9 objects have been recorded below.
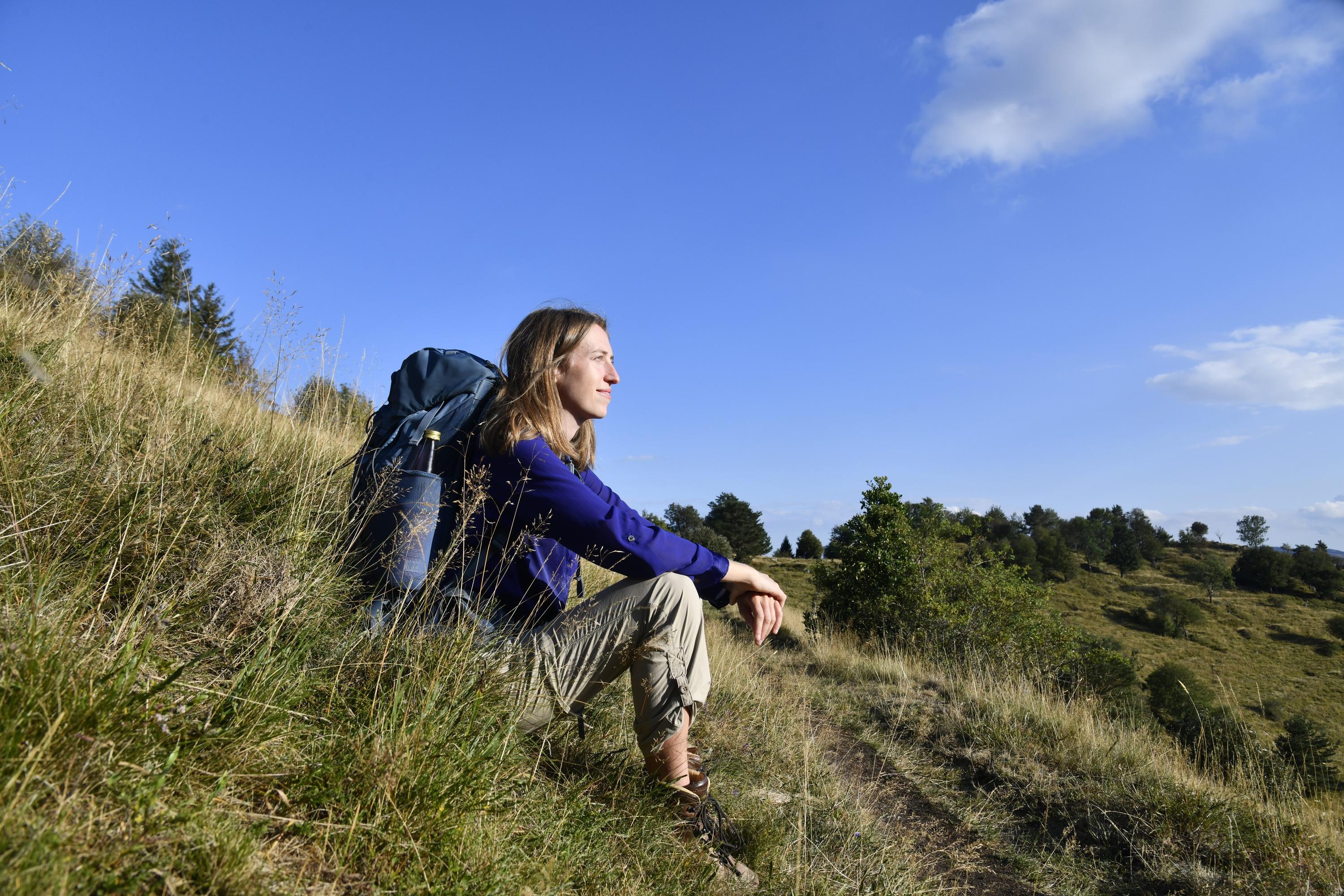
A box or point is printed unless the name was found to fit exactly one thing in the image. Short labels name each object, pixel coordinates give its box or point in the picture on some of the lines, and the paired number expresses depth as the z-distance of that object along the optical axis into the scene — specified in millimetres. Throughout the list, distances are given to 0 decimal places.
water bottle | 2209
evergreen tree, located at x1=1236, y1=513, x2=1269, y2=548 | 68562
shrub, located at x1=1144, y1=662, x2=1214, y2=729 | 19125
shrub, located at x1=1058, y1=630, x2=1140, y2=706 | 20578
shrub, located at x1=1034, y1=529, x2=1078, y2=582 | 63062
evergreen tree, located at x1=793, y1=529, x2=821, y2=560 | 56281
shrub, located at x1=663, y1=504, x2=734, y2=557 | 25625
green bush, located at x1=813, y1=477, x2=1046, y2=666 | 18094
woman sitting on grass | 2059
